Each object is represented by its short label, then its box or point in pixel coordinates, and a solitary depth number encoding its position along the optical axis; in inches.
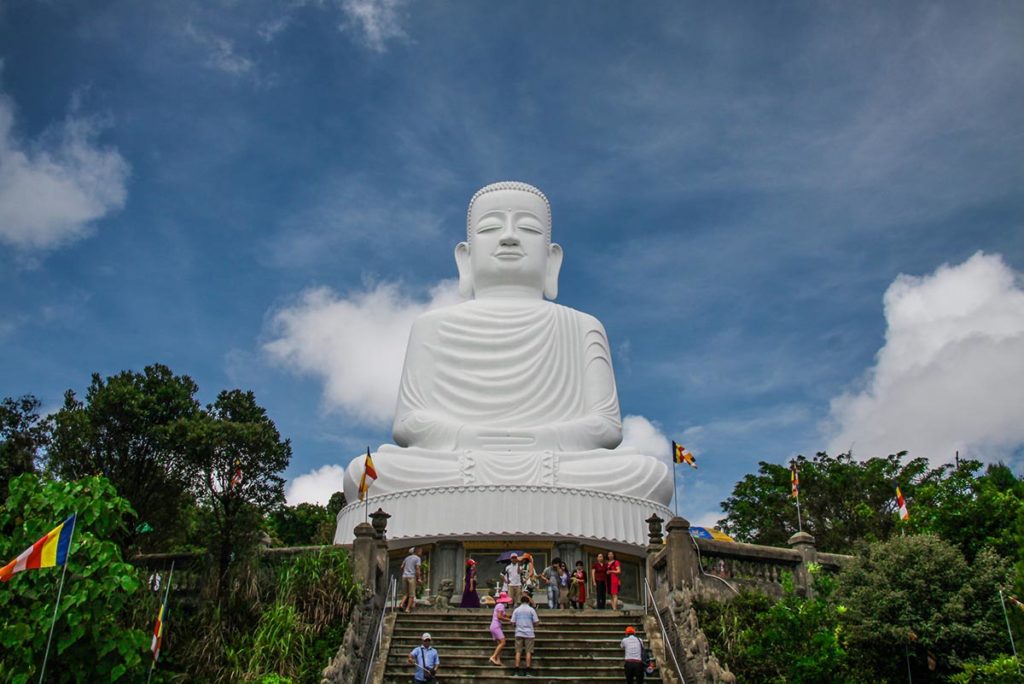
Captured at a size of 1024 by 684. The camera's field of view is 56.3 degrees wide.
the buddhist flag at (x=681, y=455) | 908.0
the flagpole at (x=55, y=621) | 457.2
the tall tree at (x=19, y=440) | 708.0
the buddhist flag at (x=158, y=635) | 525.7
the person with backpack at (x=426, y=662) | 490.9
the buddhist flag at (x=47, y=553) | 450.3
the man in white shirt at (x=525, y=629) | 522.6
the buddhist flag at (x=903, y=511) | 837.7
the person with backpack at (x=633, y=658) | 491.2
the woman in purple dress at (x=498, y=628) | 529.0
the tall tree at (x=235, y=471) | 747.4
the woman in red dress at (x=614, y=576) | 662.1
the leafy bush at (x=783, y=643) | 509.0
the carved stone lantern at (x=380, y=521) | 668.7
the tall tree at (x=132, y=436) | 753.6
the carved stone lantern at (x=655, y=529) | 664.4
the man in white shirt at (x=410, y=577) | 614.5
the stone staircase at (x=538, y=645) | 526.3
